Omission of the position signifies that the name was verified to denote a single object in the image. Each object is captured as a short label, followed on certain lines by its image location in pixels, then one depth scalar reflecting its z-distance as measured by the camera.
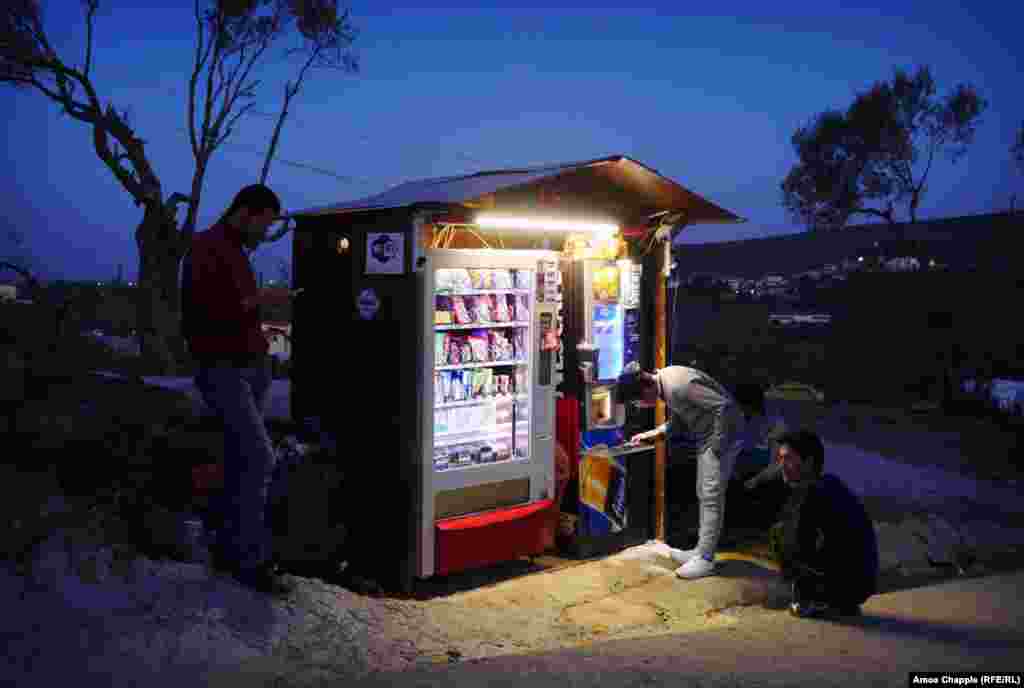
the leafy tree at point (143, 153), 19.91
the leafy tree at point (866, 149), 30.48
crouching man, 5.69
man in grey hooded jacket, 7.08
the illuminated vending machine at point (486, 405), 6.34
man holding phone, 4.99
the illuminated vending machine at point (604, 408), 7.70
